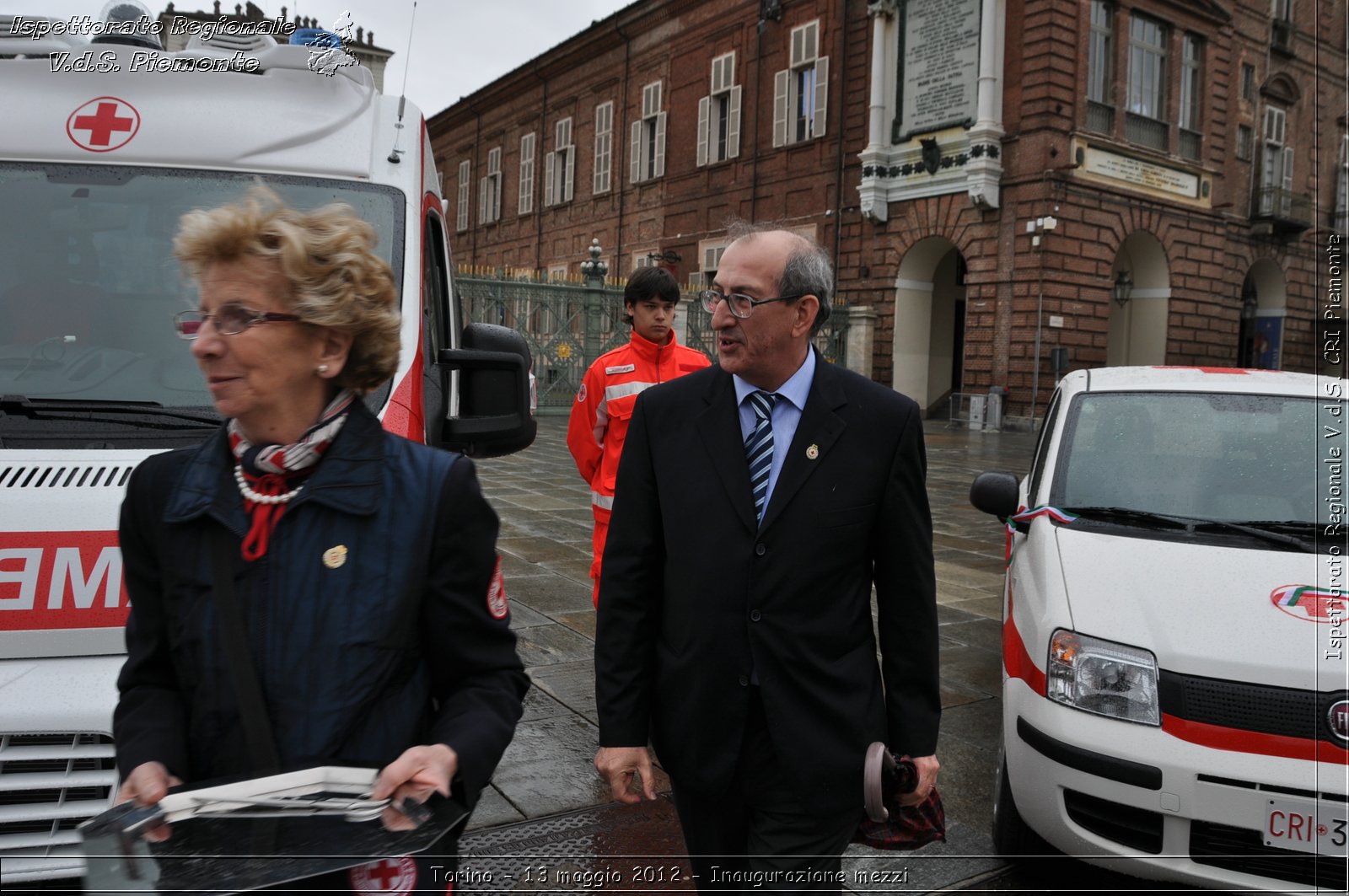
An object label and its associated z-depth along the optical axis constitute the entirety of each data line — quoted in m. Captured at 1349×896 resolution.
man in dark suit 2.17
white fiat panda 2.87
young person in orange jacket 4.42
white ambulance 2.41
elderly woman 1.54
